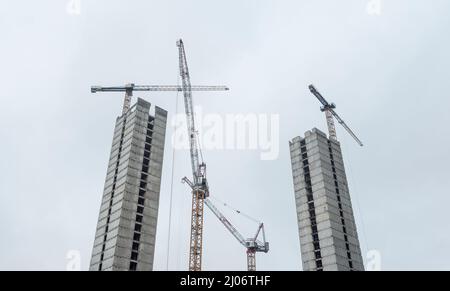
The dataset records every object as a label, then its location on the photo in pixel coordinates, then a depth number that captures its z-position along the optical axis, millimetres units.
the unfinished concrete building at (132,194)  91688
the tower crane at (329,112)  162462
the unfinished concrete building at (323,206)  111438
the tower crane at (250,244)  154150
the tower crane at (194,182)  119625
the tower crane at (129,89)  141875
